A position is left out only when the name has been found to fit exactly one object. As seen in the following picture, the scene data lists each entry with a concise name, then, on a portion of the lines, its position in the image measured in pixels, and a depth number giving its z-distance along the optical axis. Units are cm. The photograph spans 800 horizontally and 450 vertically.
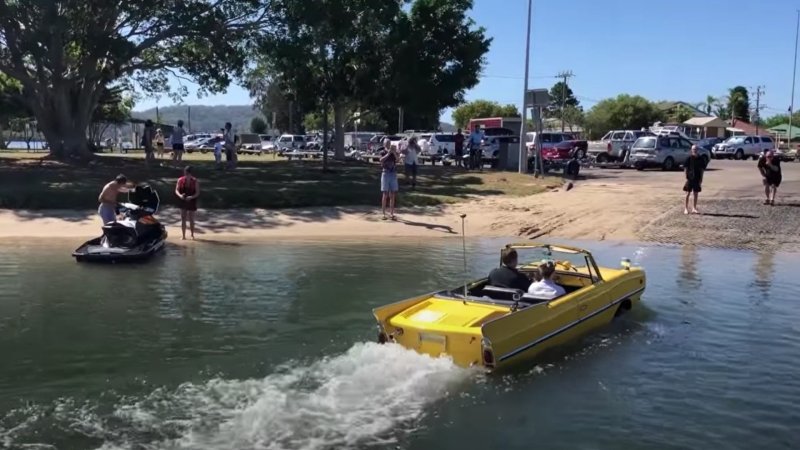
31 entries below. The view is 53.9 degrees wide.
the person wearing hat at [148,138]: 3126
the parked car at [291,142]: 5558
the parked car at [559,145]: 3850
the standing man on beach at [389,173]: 2020
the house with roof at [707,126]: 8206
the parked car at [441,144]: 4306
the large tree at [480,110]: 9875
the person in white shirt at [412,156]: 2602
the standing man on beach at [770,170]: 2189
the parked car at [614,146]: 4116
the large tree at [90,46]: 2659
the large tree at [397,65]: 3706
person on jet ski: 1666
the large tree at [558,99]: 10832
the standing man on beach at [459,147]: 3744
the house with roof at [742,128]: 8676
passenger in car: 945
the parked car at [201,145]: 5822
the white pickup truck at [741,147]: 5025
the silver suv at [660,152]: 3691
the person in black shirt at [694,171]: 2061
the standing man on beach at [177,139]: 3158
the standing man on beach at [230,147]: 3316
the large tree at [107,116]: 6494
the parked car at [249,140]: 6750
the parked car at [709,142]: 5122
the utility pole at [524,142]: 3228
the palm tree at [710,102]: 12356
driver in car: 970
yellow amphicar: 805
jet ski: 1526
